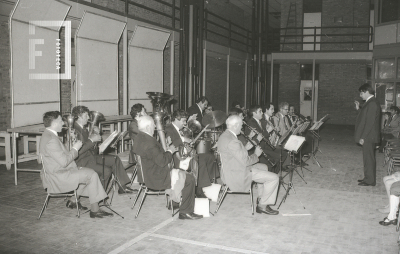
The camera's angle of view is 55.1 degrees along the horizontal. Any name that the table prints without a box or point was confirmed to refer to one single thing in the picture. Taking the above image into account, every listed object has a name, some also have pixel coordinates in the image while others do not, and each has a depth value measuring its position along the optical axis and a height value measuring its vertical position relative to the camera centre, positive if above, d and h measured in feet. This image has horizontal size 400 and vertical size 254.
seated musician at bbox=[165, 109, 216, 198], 22.16 -2.15
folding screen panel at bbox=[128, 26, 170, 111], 38.96 +4.24
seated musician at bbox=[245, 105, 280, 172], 27.20 -1.61
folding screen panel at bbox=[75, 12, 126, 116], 31.99 +3.53
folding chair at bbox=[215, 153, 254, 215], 19.49 -4.77
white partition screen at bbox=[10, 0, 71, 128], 26.12 +3.16
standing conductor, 25.81 -1.84
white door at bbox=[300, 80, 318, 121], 76.43 +1.52
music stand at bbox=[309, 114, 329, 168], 31.55 -1.92
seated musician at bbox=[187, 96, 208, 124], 32.94 -0.37
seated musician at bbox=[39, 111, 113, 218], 17.75 -3.28
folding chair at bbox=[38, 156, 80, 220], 18.13 -4.52
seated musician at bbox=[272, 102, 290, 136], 32.42 -1.25
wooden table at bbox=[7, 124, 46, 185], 25.20 -1.90
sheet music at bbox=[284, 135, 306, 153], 21.47 -2.22
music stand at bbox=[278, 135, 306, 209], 21.45 -2.23
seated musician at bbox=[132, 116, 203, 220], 18.25 -3.05
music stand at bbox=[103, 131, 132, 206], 23.16 -4.85
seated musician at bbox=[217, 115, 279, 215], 18.93 -3.37
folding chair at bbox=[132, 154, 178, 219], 19.03 -3.35
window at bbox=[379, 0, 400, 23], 49.82 +12.41
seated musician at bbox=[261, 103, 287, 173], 27.58 -2.29
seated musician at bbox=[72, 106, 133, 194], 21.33 -3.14
